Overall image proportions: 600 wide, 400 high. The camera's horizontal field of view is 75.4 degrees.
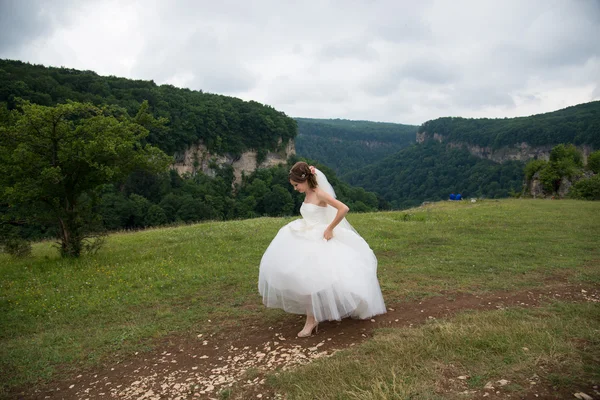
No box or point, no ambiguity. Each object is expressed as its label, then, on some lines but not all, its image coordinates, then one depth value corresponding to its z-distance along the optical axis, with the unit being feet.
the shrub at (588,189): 147.64
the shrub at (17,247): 45.70
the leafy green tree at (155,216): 184.91
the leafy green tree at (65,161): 41.27
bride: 20.25
